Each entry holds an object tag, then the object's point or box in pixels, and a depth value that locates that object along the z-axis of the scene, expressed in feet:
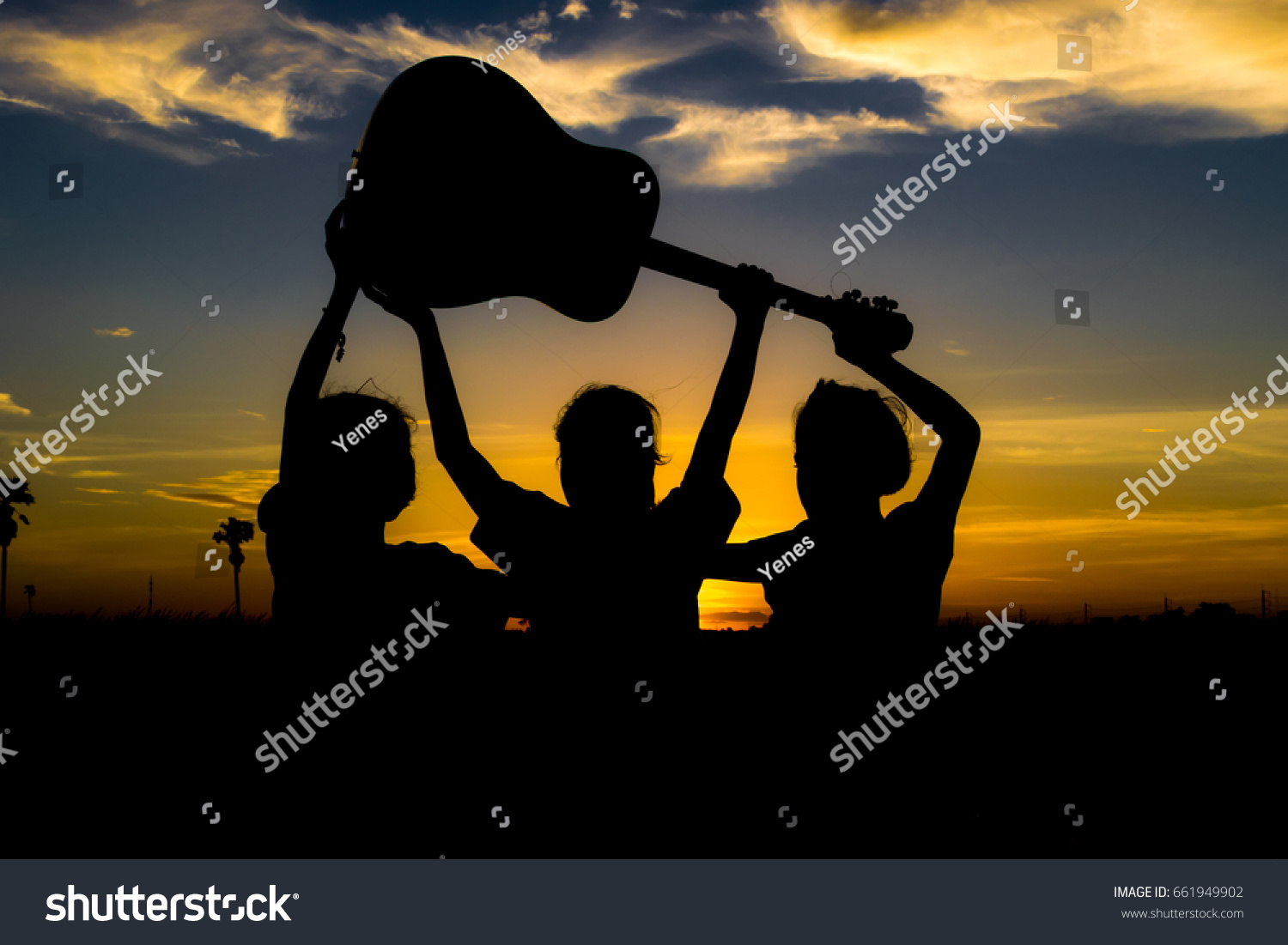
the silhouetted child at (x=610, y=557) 6.88
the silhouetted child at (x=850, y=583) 7.31
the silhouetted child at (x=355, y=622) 7.09
